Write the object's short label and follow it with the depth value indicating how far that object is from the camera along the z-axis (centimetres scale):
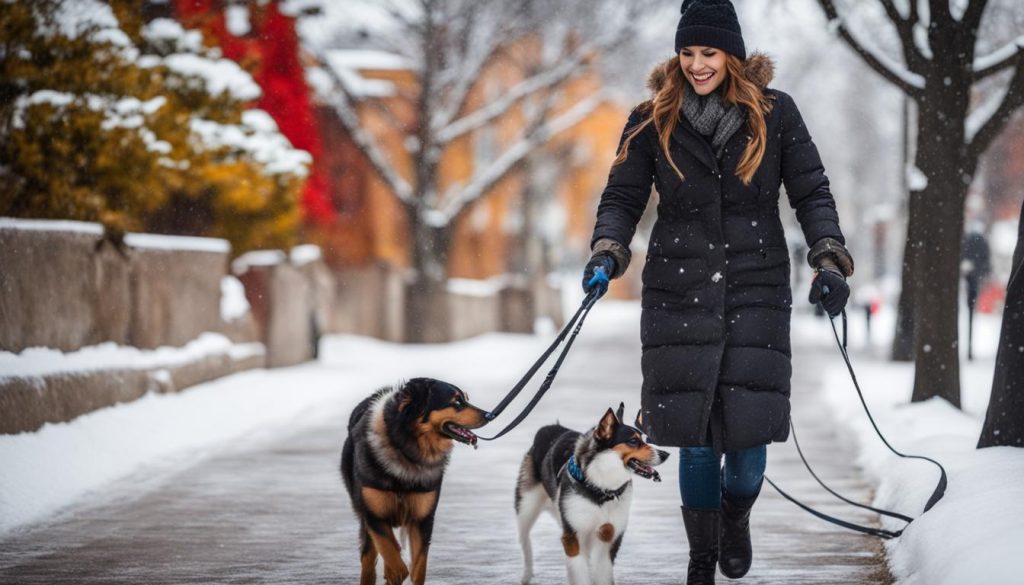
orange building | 3831
